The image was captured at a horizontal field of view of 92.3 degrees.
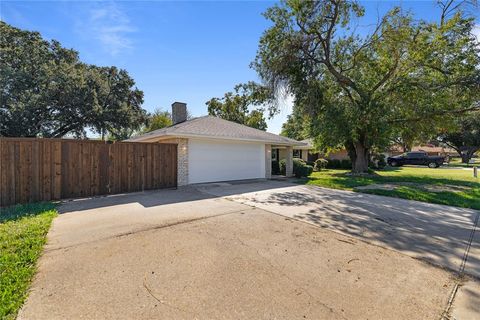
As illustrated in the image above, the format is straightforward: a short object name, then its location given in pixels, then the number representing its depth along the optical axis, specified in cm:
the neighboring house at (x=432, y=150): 3916
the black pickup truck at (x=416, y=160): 2480
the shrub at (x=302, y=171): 1545
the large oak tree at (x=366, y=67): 1203
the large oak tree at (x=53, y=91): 1723
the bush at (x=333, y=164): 2361
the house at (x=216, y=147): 1059
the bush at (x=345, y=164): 2284
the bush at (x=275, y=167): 1749
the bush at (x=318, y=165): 2102
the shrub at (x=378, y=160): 2281
